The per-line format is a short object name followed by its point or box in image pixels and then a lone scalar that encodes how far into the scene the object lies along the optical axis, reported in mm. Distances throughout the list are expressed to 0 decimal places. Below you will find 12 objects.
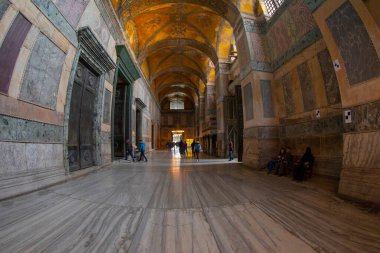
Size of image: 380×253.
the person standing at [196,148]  10088
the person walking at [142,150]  9000
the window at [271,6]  6805
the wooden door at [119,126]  9703
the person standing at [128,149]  8930
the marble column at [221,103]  11877
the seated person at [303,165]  4438
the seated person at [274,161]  5421
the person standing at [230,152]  9367
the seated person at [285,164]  5217
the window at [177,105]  34469
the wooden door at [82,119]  5105
